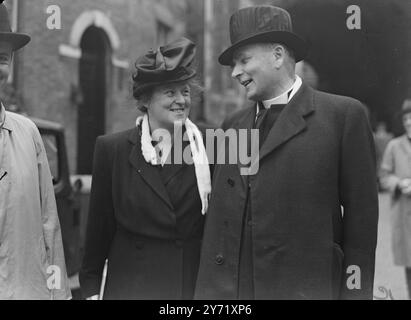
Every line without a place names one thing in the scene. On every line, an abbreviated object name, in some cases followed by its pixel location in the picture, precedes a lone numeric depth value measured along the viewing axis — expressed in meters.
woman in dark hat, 2.66
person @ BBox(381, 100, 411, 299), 4.21
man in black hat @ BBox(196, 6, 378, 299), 2.37
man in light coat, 2.36
